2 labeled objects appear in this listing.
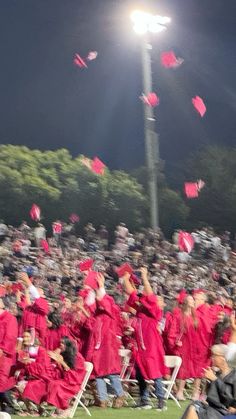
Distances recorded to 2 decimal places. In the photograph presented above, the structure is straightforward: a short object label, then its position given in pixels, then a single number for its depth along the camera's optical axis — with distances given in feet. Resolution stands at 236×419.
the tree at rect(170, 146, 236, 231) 242.17
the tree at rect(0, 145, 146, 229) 226.79
